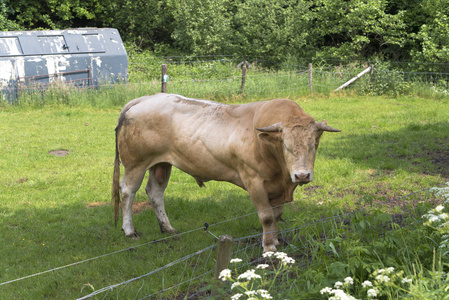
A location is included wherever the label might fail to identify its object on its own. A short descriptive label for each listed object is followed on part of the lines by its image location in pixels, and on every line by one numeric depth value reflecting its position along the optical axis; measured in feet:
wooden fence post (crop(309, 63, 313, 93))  56.93
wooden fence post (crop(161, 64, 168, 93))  47.32
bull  15.62
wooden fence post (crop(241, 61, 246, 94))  53.92
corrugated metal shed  51.60
